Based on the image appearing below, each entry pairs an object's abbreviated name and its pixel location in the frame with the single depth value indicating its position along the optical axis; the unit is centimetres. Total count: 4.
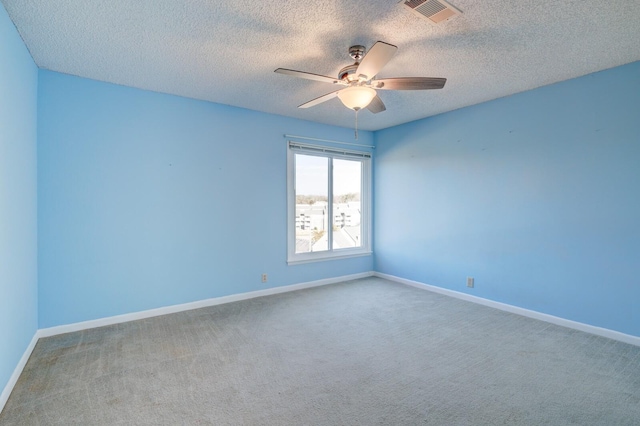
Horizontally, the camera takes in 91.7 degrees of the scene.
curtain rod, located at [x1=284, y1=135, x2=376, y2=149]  452
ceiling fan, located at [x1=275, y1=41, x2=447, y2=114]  228
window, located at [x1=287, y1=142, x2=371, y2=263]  462
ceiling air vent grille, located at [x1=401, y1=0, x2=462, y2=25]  190
